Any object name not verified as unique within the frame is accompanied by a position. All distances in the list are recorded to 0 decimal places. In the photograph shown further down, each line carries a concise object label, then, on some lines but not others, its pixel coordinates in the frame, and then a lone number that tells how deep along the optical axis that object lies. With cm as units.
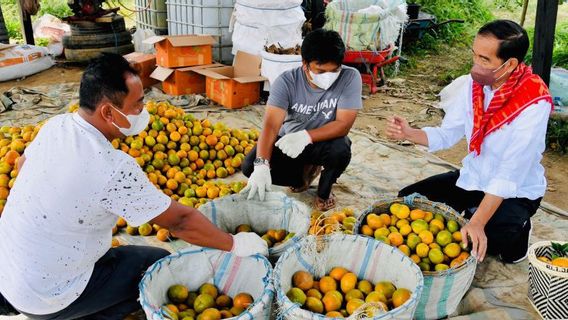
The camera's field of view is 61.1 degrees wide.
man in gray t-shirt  334
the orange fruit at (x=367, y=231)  269
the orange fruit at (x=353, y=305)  214
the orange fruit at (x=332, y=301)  219
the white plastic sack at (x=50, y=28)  834
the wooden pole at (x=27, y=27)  772
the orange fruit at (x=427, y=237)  259
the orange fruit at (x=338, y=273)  241
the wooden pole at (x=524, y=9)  693
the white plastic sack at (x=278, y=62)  577
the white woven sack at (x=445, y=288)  236
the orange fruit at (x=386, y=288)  229
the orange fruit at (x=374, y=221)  271
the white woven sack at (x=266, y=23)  619
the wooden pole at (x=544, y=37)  431
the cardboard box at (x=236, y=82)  597
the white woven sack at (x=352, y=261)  224
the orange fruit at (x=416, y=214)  276
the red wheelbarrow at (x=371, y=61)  701
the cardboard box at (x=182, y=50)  617
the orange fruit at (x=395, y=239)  261
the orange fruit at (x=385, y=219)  276
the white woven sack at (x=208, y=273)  227
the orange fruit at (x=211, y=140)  416
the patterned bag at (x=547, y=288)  237
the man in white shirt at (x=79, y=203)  190
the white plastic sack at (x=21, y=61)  689
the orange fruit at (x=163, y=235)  319
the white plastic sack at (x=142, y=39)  756
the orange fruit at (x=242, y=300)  230
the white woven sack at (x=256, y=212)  284
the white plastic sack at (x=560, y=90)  545
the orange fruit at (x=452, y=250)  251
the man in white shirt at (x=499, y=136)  247
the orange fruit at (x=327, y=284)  233
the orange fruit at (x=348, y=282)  234
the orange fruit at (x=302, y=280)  231
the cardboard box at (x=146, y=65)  670
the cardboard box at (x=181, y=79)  632
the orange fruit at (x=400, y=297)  217
